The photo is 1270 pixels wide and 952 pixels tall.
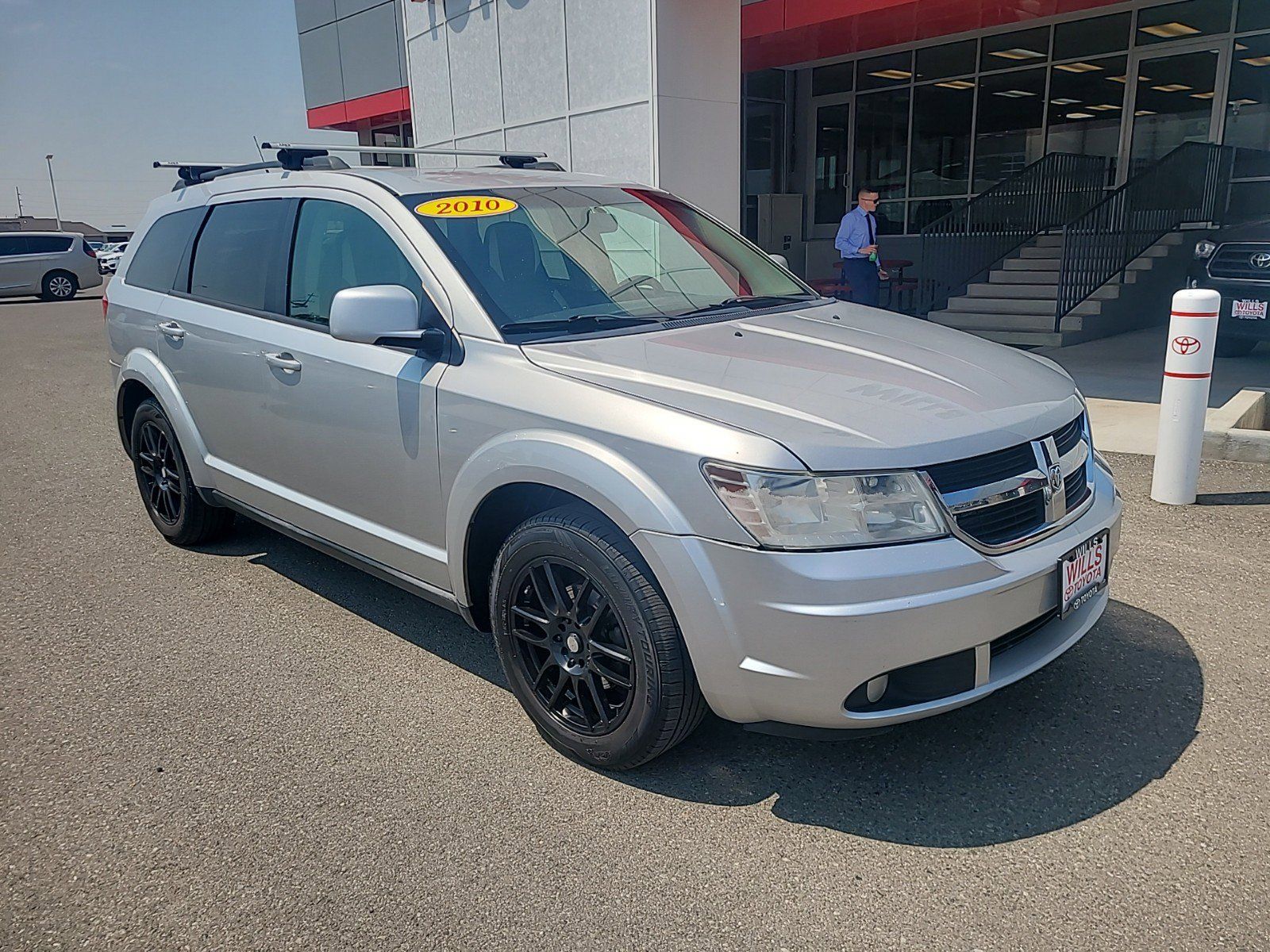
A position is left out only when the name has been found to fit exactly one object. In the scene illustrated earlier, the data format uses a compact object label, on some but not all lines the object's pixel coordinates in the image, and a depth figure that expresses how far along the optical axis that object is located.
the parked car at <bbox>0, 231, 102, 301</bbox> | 25.77
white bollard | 5.28
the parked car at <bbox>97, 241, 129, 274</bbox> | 45.03
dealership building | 9.94
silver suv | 2.52
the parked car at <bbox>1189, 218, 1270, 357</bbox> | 8.95
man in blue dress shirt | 11.15
